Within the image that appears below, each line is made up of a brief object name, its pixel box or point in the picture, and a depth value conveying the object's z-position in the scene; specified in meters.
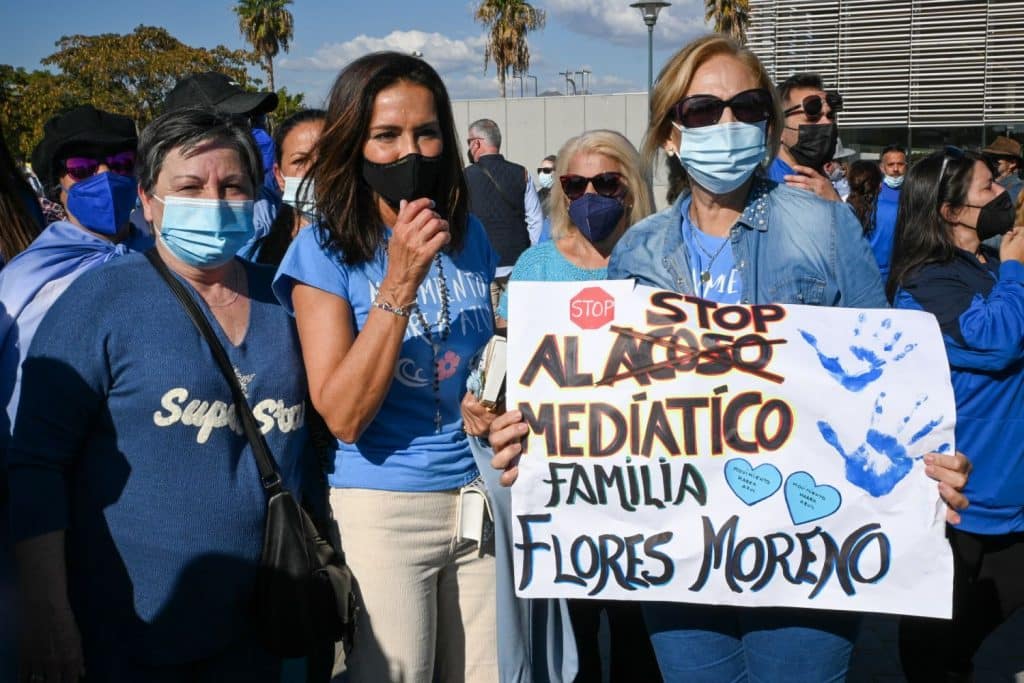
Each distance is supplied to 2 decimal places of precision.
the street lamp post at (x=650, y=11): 16.41
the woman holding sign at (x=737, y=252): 2.20
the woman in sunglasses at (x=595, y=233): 3.54
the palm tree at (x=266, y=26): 49.03
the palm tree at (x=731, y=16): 32.94
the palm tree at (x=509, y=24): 39.91
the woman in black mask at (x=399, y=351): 2.35
